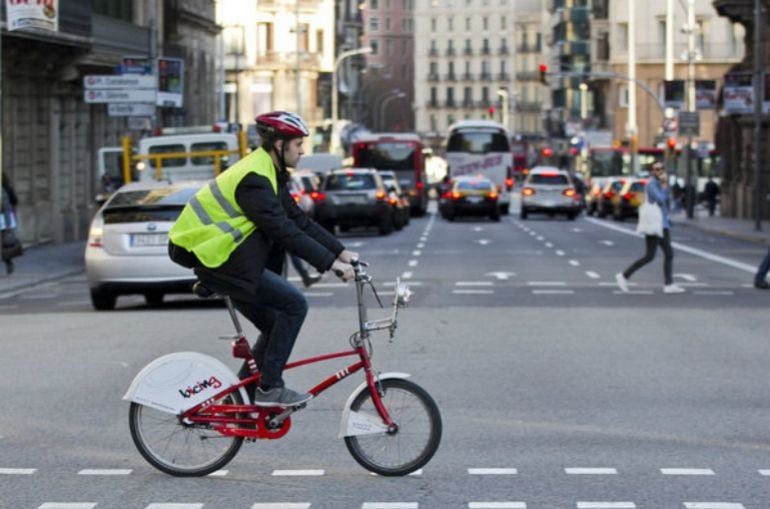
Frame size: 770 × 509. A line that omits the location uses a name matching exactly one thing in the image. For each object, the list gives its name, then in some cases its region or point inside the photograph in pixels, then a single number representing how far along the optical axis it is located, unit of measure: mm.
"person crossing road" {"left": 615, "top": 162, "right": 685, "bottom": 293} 24888
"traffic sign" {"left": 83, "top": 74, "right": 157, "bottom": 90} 37906
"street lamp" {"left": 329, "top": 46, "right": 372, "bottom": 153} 106062
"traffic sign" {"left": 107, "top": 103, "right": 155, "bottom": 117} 38219
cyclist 9375
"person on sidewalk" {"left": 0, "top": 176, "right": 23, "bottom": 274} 29234
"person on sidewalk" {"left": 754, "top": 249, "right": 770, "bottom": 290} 25109
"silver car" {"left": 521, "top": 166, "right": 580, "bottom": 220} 66625
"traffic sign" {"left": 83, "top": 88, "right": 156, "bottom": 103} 37812
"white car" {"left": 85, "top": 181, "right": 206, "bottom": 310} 21062
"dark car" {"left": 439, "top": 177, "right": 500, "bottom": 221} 63500
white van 36406
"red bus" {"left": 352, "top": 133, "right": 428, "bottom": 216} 70875
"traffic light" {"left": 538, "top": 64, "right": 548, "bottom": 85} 73000
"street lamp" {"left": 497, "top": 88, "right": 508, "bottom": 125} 196250
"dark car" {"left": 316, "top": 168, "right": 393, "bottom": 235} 48156
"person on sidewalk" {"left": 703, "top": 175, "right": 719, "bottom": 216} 67688
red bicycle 9555
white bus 79875
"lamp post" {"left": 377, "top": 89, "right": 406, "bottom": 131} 174288
